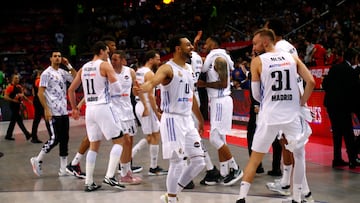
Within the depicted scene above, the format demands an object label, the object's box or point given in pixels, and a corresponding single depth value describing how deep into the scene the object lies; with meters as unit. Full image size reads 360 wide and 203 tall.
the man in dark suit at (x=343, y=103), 15.49
